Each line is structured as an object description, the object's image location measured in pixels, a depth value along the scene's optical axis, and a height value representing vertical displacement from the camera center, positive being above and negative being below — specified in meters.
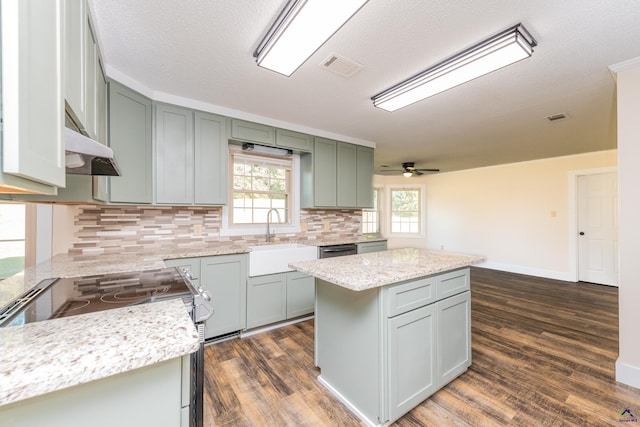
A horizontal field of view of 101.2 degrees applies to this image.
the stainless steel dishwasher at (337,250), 3.12 -0.45
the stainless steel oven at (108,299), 0.98 -0.36
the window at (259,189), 3.21 +0.33
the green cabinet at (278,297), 2.68 -0.90
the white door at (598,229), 4.33 -0.26
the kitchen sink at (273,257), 2.68 -0.47
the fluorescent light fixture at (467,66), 1.61 +1.05
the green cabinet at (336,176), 3.54 +0.55
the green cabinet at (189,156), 2.46 +0.58
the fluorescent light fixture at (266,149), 3.10 +0.80
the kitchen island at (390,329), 1.51 -0.75
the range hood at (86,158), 0.92 +0.25
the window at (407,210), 7.11 +0.11
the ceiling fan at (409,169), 5.38 +0.93
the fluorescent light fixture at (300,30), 1.35 +1.07
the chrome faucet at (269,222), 3.27 -0.10
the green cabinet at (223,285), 2.40 -0.68
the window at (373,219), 6.62 -0.13
